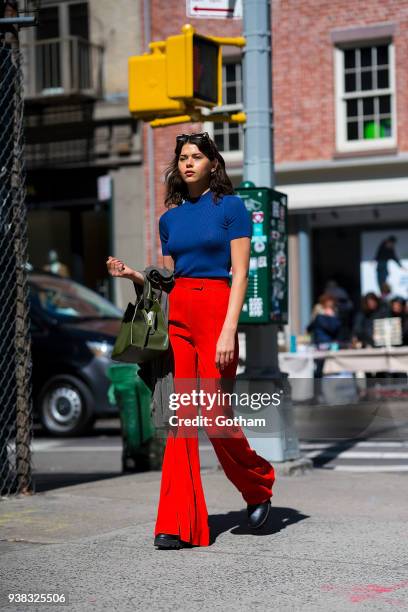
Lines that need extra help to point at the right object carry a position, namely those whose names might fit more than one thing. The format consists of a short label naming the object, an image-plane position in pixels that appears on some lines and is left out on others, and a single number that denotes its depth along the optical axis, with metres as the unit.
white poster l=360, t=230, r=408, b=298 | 22.48
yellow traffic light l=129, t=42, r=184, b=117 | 9.45
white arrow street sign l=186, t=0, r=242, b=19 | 9.60
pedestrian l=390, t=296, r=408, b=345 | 18.38
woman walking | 5.74
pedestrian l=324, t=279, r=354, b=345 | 22.09
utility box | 9.24
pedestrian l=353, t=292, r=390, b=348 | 18.38
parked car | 14.95
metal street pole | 9.31
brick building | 22.05
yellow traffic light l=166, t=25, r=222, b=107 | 9.20
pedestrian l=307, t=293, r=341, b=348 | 18.80
